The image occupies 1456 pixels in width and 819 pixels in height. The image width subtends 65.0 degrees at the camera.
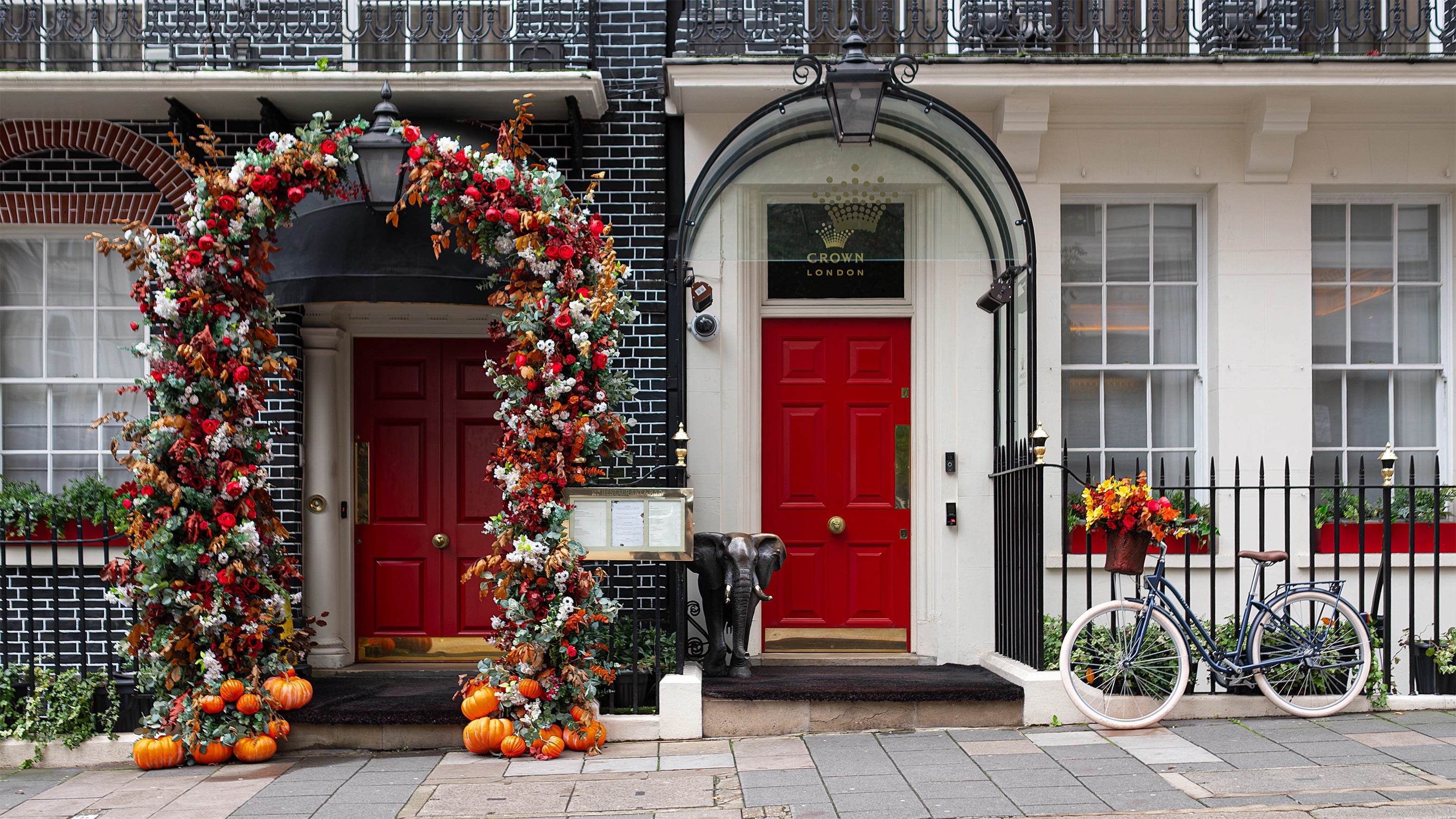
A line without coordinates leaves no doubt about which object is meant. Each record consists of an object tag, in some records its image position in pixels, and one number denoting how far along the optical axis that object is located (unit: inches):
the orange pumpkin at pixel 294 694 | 249.6
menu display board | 255.8
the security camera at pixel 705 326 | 307.4
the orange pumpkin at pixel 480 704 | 245.4
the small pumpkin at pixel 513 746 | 243.6
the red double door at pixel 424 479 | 327.9
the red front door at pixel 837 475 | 320.8
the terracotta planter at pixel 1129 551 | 250.7
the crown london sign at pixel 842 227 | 289.3
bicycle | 250.8
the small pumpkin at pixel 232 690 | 244.4
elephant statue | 279.1
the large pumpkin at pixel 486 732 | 244.2
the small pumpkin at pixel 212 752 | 242.8
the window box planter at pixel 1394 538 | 307.0
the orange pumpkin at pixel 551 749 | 243.3
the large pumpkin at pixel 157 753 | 242.7
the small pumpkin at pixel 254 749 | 244.4
